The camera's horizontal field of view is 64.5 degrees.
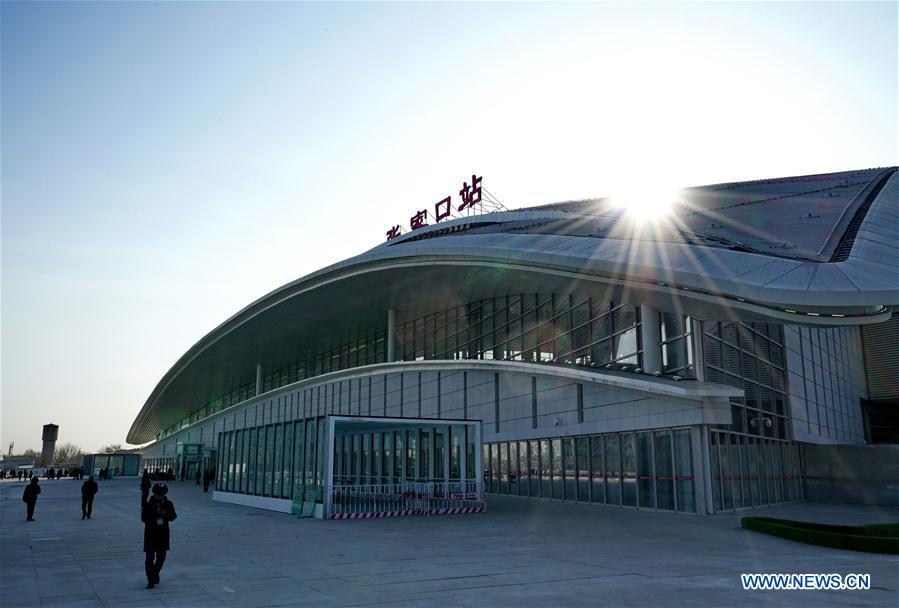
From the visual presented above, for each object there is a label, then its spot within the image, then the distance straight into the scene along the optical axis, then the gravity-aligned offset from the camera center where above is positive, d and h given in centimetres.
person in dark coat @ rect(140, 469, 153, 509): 2671 -134
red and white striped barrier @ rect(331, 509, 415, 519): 2623 -245
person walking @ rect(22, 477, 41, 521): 2492 -159
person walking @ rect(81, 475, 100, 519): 2630 -156
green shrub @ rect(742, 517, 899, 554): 1570 -212
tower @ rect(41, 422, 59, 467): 15425 +185
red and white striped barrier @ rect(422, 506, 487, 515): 2833 -246
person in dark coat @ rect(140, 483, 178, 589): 1214 -138
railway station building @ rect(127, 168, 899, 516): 2375 +420
